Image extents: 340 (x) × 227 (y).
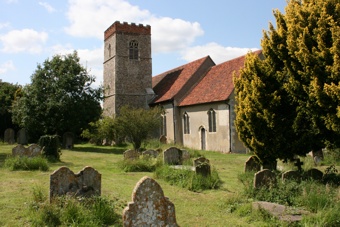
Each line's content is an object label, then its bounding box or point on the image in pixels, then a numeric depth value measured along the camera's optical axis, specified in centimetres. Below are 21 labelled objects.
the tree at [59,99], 2452
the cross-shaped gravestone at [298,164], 1107
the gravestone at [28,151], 1444
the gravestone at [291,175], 881
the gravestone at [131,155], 1490
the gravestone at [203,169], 1057
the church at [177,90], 2367
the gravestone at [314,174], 970
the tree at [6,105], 3284
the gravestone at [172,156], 1383
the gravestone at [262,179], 847
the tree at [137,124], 2166
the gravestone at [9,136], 2808
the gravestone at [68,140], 2520
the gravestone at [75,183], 697
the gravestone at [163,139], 2675
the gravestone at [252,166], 1200
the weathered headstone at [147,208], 526
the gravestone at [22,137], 2812
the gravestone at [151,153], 1521
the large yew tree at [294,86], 879
